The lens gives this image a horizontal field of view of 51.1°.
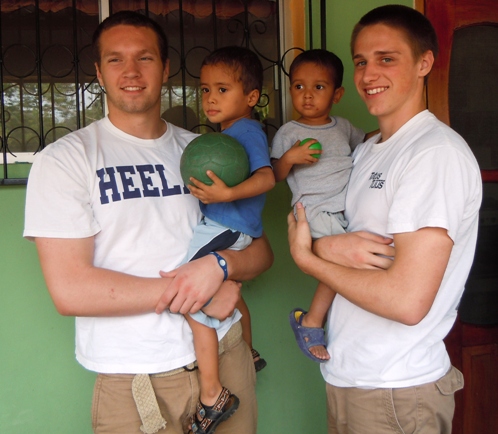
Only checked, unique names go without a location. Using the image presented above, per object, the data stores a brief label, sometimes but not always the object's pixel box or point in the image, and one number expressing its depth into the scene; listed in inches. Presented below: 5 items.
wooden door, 109.5
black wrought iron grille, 101.7
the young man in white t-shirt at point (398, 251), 57.0
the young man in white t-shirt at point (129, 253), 63.4
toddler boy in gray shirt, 75.9
